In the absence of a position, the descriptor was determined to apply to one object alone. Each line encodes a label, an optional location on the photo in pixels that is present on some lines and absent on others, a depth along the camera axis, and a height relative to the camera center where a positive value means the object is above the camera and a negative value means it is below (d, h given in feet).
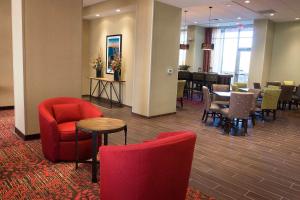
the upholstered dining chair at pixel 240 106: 17.13 -2.42
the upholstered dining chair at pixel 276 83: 30.78 -1.35
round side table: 9.80 -2.51
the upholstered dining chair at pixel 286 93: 27.58 -2.26
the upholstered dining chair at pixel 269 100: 22.35 -2.52
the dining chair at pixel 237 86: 24.93 -1.58
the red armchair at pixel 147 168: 6.26 -2.64
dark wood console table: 28.25 -2.79
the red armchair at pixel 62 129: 11.34 -3.04
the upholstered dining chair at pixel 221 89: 23.29 -1.76
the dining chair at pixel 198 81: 34.63 -1.62
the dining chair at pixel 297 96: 29.52 -2.74
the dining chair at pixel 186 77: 36.04 -1.29
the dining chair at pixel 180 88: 26.68 -2.09
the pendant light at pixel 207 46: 34.28 +3.16
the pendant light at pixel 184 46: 39.81 +3.59
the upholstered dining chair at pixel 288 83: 32.55 -1.30
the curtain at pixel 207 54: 43.88 +2.74
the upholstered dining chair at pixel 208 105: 19.75 -2.91
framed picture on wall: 28.04 +1.93
